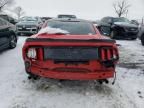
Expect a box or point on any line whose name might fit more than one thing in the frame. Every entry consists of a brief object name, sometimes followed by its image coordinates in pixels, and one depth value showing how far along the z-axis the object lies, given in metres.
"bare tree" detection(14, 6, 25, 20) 39.82
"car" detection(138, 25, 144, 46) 6.05
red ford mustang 2.28
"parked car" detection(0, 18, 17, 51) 4.16
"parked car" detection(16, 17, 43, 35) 7.62
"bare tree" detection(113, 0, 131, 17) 29.45
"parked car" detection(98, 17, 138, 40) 7.20
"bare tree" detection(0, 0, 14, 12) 28.23
